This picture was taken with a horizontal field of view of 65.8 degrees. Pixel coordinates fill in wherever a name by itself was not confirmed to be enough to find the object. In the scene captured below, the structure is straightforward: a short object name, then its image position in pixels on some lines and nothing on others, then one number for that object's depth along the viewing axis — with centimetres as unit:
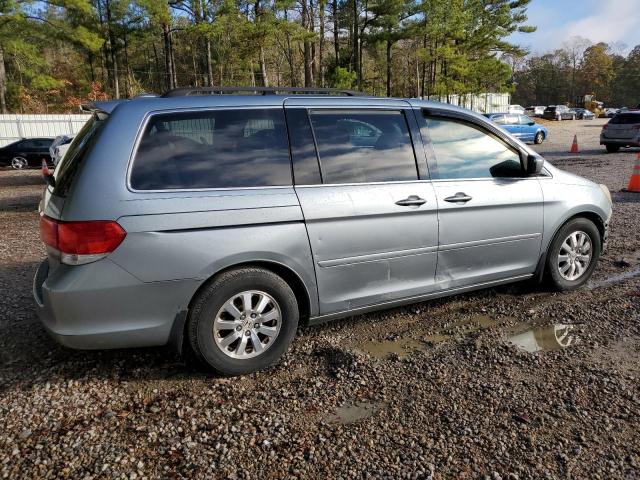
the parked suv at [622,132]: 1848
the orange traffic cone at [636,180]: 1048
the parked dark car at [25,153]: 2162
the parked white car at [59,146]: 1452
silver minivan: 289
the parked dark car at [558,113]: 5459
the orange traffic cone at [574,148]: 2051
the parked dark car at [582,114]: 5958
